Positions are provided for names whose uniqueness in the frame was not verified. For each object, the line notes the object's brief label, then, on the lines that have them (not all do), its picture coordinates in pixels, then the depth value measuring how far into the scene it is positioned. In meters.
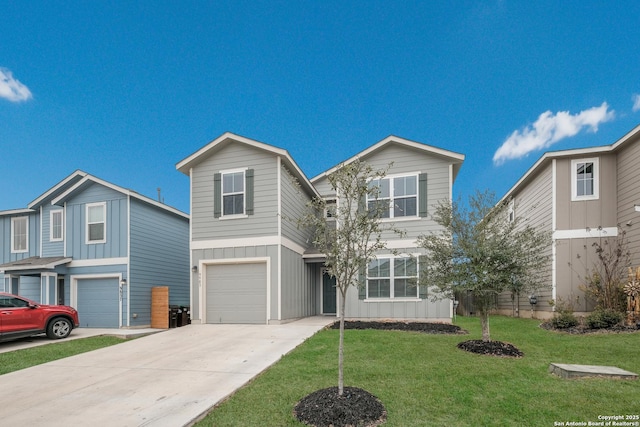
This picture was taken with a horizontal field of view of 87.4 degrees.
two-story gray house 11.10
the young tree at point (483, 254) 6.85
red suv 9.09
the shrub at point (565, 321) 9.54
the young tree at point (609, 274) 10.16
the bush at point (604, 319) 8.98
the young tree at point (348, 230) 4.24
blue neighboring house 12.31
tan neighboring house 11.30
